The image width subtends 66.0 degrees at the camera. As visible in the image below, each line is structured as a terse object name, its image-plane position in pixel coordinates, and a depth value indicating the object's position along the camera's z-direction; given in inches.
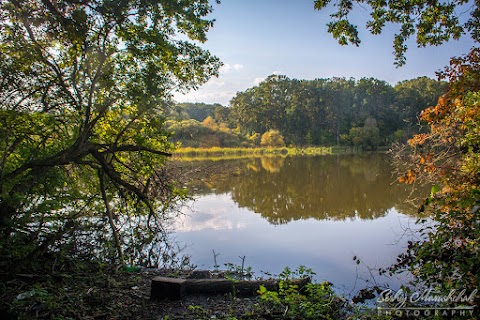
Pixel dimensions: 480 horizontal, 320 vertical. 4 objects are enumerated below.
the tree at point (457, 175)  119.9
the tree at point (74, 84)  165.0
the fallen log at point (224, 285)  173.6
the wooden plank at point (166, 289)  166.1
